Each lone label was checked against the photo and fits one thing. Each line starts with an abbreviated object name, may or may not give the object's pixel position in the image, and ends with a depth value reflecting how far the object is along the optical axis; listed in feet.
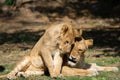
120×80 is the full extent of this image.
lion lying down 52.90
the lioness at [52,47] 52.42
